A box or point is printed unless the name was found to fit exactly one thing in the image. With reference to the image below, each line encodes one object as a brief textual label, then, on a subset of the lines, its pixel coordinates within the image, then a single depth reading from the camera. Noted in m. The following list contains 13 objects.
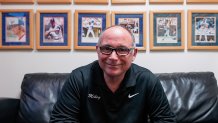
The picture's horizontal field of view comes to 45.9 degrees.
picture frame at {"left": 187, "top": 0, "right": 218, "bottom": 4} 2.15
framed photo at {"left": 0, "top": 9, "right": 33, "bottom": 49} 2.19
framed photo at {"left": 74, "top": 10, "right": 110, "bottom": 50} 2.17
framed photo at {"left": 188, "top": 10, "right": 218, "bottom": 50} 2.16
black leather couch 1.87
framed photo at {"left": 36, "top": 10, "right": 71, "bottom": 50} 2.18
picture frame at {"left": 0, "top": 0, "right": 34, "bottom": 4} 2.18
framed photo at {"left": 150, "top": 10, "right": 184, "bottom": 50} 2.16
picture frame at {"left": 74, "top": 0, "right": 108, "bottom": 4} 2.16
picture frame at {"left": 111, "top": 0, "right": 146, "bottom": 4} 2.14
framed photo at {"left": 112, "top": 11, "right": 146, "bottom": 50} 2.16
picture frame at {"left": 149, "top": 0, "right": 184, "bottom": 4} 2.14
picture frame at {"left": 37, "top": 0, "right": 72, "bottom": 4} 2.17
